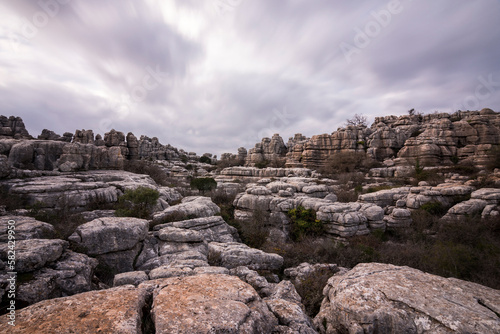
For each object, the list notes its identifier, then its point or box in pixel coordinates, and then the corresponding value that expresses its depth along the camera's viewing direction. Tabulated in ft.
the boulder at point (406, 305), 9.30
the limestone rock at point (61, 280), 11.42
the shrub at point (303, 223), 38.86
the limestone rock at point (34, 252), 12.67
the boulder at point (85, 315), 6.73
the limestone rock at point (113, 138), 95.76
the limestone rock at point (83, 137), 89.76
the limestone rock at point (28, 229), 16.74
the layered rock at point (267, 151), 141.69
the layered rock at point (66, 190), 36.47
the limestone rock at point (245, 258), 20.80
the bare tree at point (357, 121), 180.51
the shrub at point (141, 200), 33.50
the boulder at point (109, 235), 19.10
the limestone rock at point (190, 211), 31.27
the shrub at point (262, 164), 132.16
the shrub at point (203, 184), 68.49
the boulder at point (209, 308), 7.43
